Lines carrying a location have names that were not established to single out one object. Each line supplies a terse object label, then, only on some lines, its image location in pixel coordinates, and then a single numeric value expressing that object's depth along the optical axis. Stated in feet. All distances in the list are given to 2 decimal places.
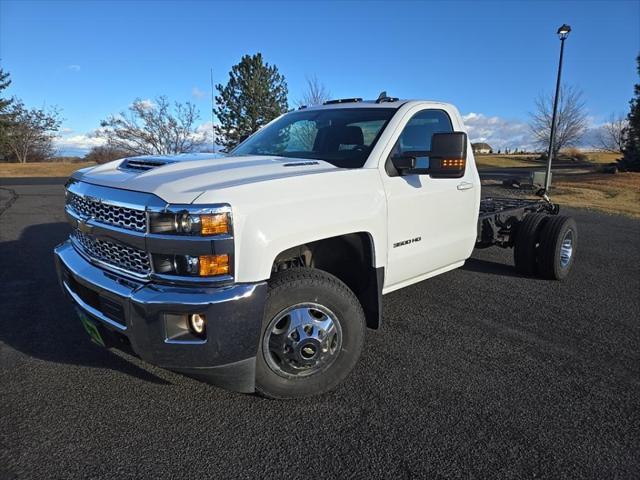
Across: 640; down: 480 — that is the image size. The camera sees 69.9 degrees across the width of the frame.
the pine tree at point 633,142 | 92.22
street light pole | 53.08
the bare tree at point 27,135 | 148.87
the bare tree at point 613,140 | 161.30
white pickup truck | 7.79
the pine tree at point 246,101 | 88.58
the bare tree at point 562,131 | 125.39
